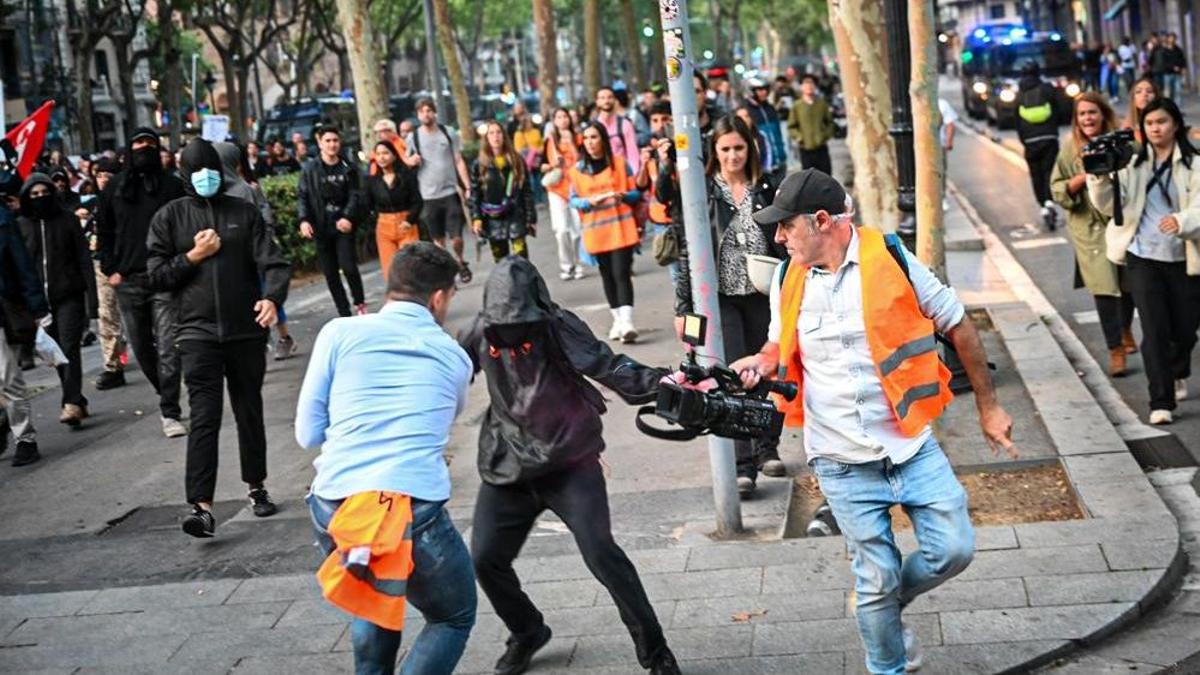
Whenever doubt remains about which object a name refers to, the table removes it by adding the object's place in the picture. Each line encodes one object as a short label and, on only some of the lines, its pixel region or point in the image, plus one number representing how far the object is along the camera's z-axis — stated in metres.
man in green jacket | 21.02
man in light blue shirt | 4.67
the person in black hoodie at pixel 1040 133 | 17.59
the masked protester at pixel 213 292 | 8.22
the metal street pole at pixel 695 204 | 7.07
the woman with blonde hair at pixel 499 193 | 14.55
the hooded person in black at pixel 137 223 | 10.37
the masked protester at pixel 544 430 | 5.40
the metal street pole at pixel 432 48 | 29.10
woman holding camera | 9.94
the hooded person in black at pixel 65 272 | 11.67
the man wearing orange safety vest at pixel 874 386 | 5.01
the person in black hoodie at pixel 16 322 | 10.48
